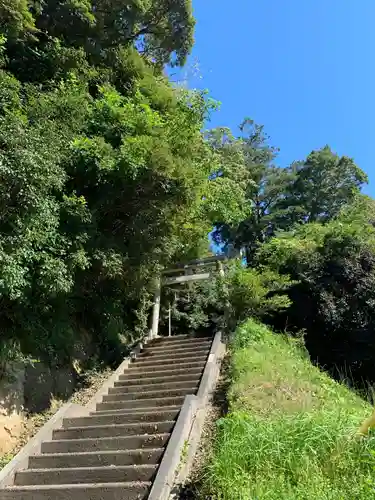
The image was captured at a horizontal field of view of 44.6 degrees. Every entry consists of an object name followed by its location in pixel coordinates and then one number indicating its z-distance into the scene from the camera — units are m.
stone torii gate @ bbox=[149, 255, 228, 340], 12.56
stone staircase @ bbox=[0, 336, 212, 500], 4.98
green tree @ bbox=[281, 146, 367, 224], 24.73
